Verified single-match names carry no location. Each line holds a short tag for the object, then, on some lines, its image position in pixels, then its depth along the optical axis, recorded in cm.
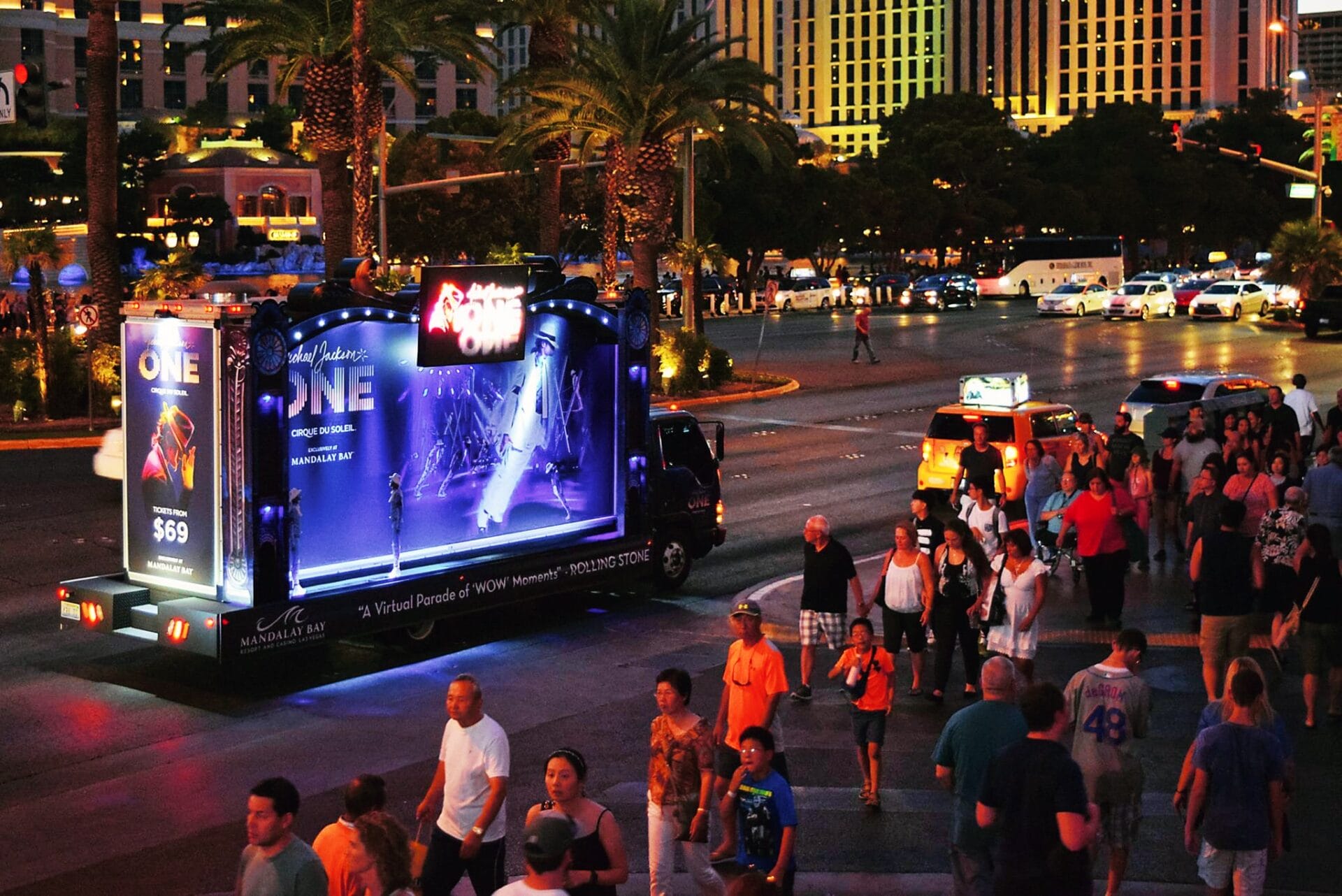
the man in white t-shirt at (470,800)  824
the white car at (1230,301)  6328
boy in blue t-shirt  802
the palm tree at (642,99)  4009
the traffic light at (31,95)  2703
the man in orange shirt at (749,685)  971
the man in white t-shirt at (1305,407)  2441
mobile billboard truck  1388
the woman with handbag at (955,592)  1356
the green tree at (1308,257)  6128
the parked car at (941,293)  7575
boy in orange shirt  1077
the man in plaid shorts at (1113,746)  909
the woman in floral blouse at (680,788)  850
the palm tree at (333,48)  3909
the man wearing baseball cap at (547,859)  577
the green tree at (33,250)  5497
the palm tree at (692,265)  4344
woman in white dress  1261
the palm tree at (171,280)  3497
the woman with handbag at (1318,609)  1248
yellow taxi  2256
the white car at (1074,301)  6831
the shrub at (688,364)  4006
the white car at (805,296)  7694
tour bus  8706
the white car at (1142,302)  6594
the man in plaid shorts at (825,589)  1351
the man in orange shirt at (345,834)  698
